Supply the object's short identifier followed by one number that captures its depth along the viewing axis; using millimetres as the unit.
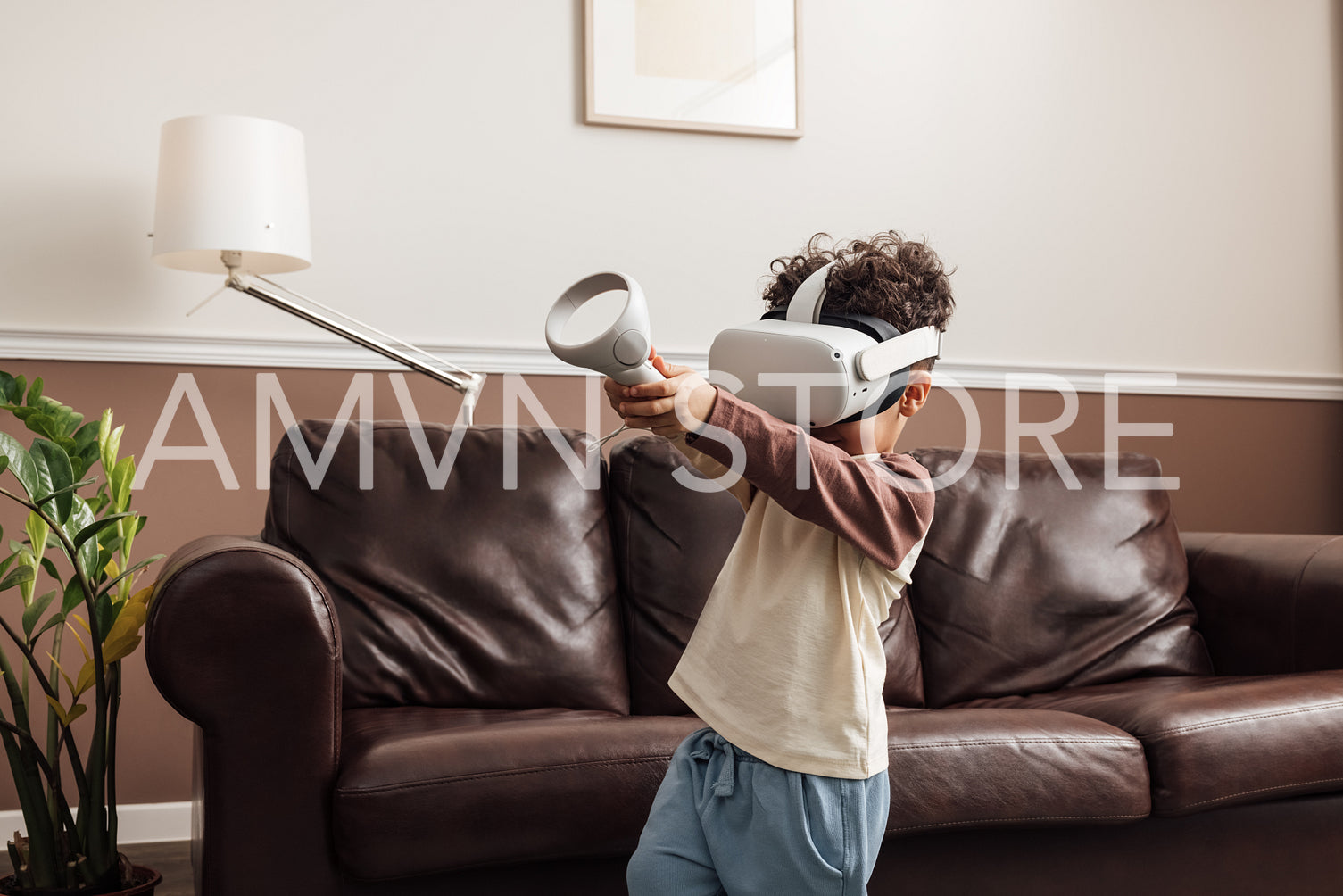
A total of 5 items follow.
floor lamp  2092
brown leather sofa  1396
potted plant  1703
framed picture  2682
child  1081
